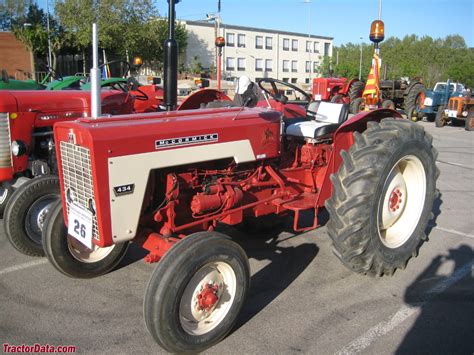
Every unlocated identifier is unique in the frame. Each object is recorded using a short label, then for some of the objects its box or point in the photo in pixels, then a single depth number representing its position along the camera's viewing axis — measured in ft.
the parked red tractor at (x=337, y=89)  56.18
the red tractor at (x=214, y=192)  8.53
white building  157.69
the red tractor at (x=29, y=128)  14.51
